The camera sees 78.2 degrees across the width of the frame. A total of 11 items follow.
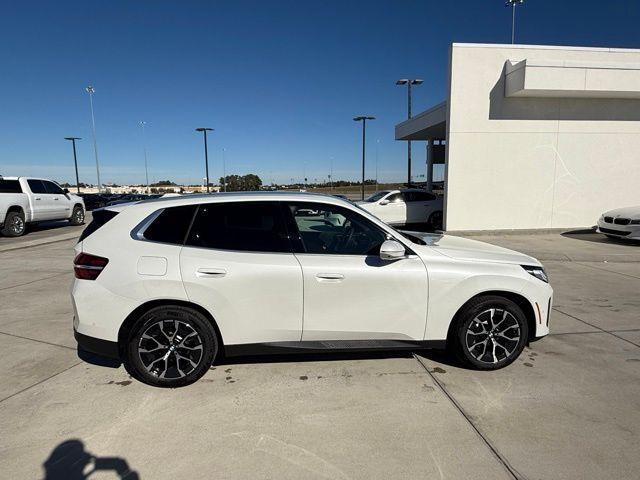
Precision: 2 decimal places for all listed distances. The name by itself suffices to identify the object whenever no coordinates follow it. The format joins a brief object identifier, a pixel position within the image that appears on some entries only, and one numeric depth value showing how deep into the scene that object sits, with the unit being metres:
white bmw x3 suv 3.26
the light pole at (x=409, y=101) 28.56
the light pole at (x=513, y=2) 16.64
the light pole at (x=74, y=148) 46.73
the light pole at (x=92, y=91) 41.53
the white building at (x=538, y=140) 12.14
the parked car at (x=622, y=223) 10.57
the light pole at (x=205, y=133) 41.16
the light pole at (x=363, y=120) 33.54
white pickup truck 13.40
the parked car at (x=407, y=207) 14.04
